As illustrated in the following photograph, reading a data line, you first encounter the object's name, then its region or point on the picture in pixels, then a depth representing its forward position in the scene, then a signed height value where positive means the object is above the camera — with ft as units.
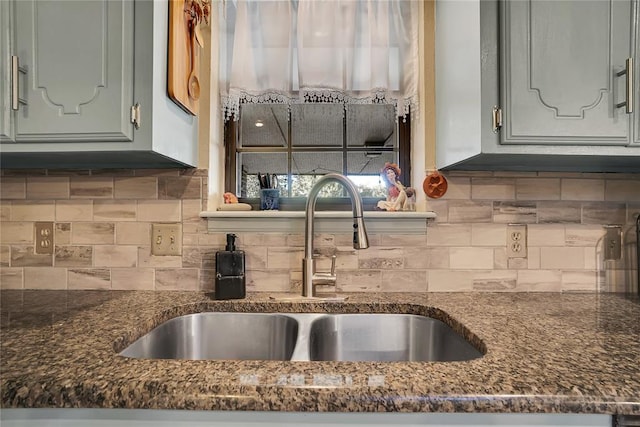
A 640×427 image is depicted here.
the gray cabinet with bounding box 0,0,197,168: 3.32 +1.27
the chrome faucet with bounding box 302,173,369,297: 3.93 -0.36
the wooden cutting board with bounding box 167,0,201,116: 3.60 +1.61
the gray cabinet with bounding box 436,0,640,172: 3.30 +1.28
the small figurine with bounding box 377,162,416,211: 4.48 +0.31
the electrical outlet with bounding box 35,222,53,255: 4.36 -0.22
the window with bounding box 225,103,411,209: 5.04 +1.03
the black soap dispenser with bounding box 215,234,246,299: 3.96 -0.59
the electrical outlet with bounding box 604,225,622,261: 4.29 -0.26
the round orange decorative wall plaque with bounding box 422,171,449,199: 4.30 +0.39
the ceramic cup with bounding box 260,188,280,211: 4.59 +0.25
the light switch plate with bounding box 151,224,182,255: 4.33 -0.25
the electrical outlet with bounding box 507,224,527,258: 4.28 -0.24
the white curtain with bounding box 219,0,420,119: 4.46 +2.01
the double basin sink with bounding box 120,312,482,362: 3.60 -1.15
